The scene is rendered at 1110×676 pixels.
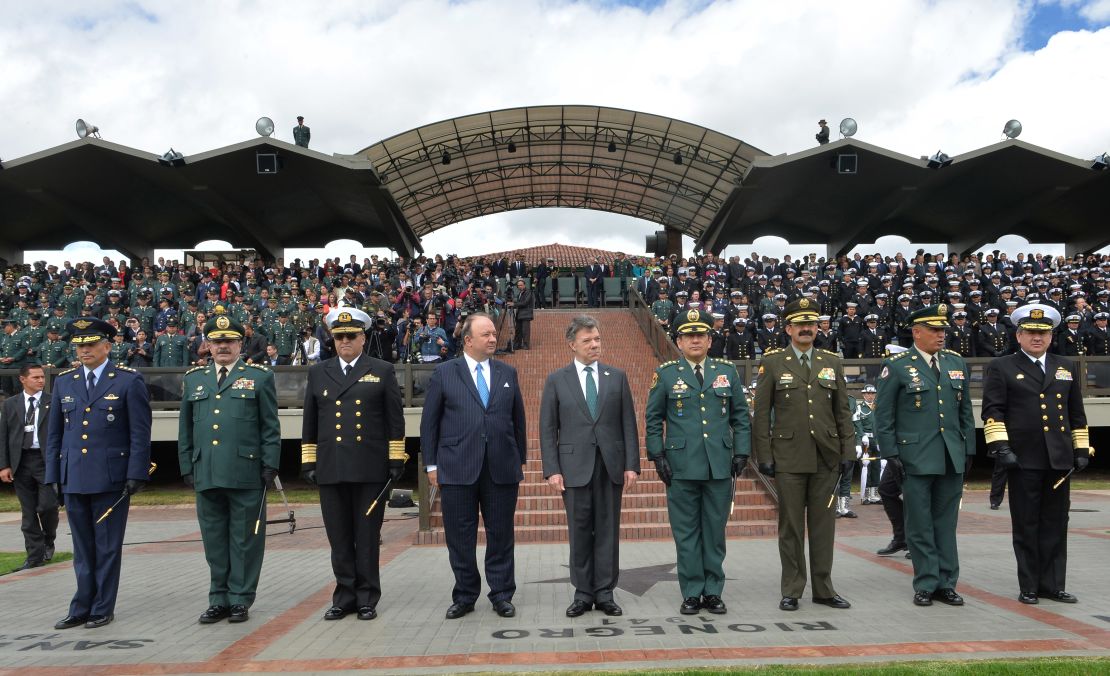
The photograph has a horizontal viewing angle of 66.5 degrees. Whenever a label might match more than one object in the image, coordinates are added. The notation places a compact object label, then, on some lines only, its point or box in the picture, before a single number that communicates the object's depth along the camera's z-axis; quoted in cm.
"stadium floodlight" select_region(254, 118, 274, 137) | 2419
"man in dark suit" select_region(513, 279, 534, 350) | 1866
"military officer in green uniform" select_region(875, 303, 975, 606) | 578
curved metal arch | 2602
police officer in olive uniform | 573
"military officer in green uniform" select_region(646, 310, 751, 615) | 567
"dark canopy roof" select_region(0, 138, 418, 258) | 2462
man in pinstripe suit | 568
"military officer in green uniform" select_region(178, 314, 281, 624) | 569
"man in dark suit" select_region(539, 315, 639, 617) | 566
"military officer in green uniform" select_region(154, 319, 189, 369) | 1614
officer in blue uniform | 575
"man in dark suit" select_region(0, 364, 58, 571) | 853
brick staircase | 975
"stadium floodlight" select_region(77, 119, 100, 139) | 2405
